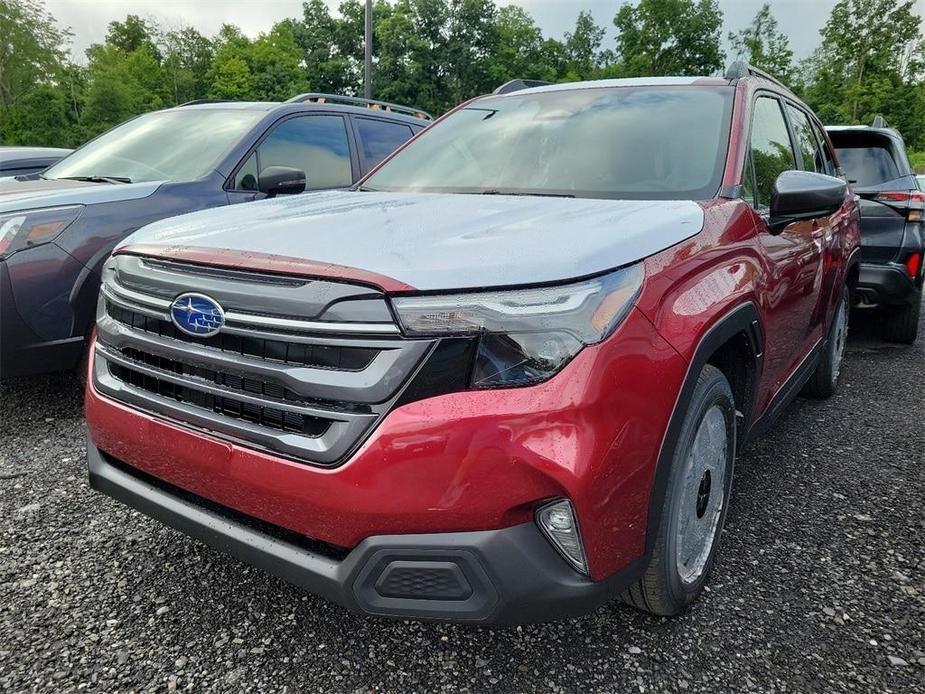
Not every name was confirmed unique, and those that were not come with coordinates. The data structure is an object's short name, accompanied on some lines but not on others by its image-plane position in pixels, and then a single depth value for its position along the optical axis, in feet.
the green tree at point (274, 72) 155.94
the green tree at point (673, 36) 202.08
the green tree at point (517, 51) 201.46
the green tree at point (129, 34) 195.34
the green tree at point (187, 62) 156.66
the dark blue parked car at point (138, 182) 10.72
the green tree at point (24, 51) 122.83
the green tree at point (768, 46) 170.71
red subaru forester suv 4.87
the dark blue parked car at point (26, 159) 19.84
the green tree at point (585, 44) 236.43
